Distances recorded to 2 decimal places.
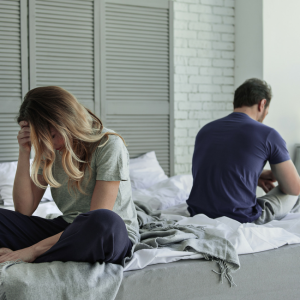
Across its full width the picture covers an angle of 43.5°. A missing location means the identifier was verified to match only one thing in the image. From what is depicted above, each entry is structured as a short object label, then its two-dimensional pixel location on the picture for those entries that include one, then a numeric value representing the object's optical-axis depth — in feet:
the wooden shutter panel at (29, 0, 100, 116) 10.21
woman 4.14
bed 4.38
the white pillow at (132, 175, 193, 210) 8.11
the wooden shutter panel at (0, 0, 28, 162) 9.91
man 6.36
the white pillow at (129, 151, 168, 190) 10.16
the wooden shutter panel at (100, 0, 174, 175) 11.04
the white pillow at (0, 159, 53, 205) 8.58
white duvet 4.59
